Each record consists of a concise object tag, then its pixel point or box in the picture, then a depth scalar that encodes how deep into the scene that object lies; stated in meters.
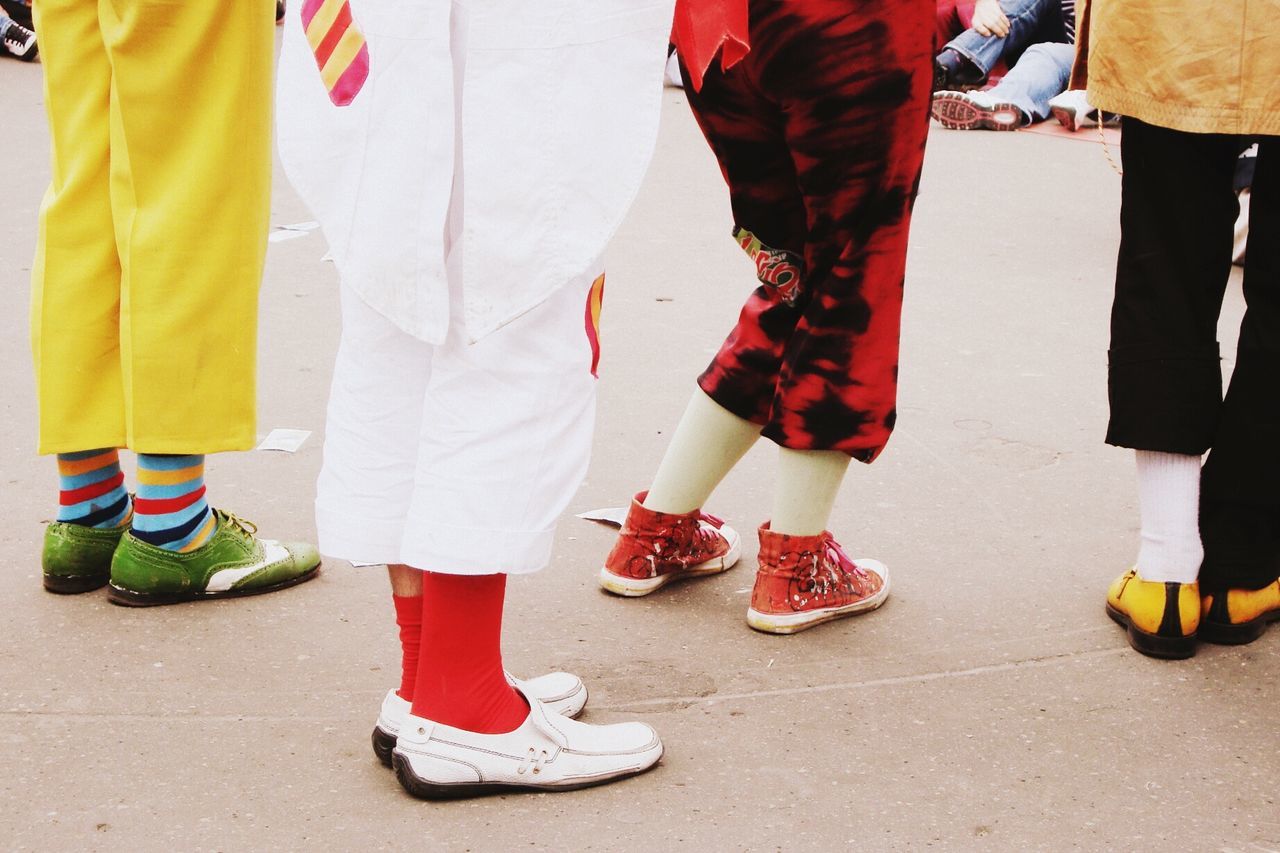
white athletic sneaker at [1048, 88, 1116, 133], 7.24
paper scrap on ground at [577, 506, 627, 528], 2.81
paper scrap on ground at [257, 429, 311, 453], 3.12
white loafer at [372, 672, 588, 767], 1.95
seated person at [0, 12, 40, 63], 8.40
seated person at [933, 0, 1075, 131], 7.38
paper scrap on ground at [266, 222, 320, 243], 4.90
